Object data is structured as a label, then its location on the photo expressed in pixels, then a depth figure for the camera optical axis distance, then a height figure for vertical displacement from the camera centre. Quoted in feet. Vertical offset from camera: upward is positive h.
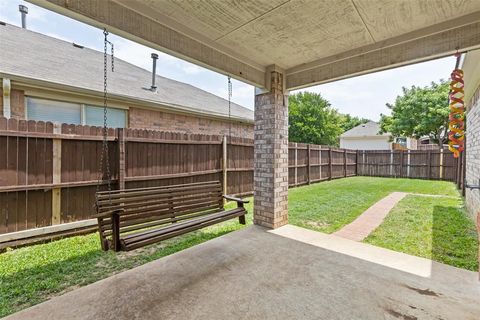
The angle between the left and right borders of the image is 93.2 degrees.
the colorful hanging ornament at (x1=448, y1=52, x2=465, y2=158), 8.79 +1.93
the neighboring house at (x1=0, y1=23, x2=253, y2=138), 16.92 +5.65
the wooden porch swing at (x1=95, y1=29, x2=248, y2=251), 9.12 -2.81
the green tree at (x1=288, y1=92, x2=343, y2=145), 80.79 +13.36
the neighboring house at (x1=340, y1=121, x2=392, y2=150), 76.79 +7.12
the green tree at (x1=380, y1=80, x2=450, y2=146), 55.47 +11.81
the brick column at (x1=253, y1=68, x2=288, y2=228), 14.84 +0.19
